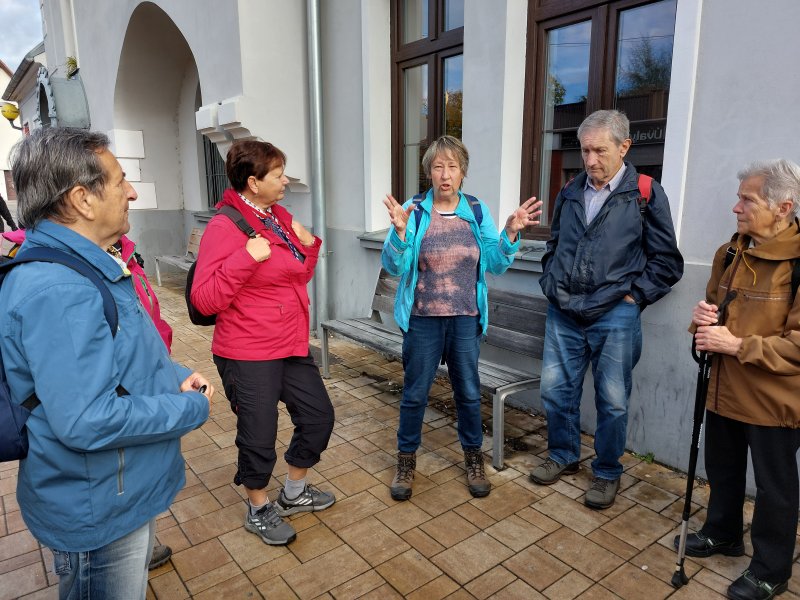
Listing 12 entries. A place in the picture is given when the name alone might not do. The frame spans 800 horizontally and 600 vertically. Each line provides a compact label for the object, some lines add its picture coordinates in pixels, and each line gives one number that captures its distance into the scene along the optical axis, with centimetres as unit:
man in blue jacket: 131
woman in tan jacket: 214
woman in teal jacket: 294
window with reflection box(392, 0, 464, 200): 488
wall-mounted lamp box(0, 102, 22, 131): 2003
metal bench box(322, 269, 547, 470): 339
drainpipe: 561
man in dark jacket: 283
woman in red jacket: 242
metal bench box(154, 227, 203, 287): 888
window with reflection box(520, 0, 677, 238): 352
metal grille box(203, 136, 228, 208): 973
